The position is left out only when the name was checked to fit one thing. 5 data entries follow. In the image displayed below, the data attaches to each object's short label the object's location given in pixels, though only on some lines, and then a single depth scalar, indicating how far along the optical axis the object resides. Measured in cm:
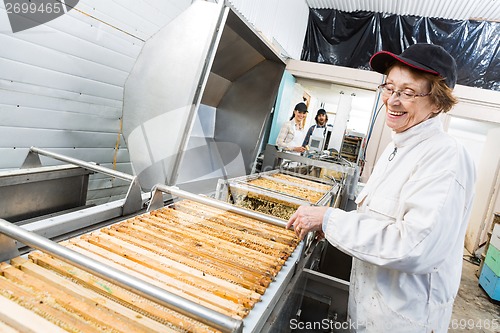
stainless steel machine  71
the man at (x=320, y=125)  540
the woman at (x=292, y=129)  462
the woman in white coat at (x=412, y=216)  97
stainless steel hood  197
